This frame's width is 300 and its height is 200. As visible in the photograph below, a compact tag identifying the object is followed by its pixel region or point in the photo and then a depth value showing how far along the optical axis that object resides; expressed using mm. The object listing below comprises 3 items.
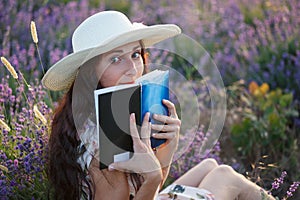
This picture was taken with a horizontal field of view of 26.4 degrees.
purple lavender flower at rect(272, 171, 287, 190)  2633
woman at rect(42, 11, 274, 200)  2418
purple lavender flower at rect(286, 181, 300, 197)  2594
